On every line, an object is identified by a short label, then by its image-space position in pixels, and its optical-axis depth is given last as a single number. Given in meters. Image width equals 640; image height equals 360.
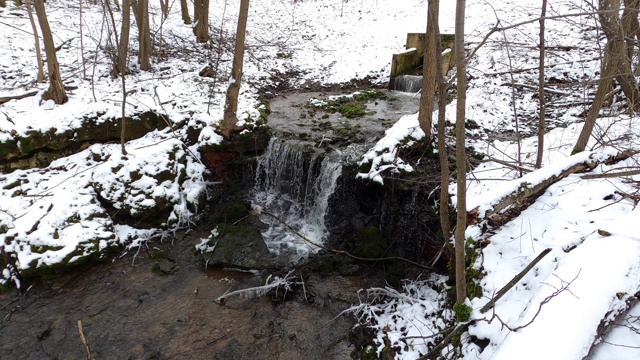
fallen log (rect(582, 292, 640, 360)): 2.37
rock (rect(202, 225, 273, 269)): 5.89
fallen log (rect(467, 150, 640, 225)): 4.00
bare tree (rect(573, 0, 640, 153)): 3.90
